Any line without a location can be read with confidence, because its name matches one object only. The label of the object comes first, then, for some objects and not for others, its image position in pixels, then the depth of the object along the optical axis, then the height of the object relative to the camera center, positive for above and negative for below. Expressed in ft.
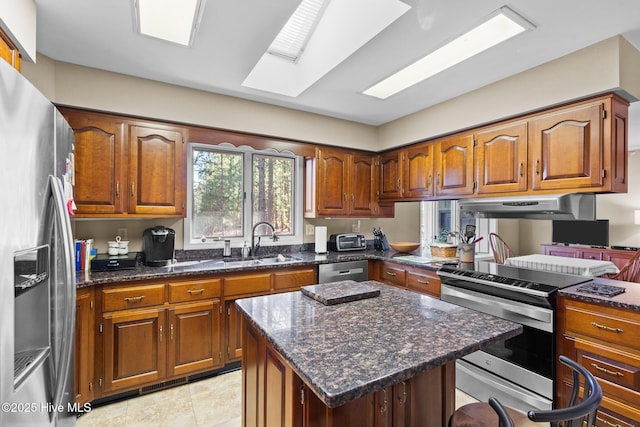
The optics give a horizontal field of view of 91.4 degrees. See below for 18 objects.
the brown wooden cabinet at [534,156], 6.91 +1.58
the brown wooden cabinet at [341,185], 11.68 +1.14
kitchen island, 3.10 -1.52
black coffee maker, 8.63 -0.91
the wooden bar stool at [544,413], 2.54 -1.84
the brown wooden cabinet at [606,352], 5.58 -2.61
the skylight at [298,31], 7.55 +4.80
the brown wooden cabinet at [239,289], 8.70 -2.21
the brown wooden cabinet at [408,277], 9.34 -2.04
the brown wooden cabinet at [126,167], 7.89 +1.25
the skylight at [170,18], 5.76 +3.84
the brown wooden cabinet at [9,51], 4.49 +2.44
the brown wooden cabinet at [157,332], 7.32 -2.98
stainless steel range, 6.61 -2.62
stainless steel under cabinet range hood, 7.44 +0.21
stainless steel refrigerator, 2.73 -0.51
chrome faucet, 10.76 -1.05
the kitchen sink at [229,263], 8.86 -1.50
